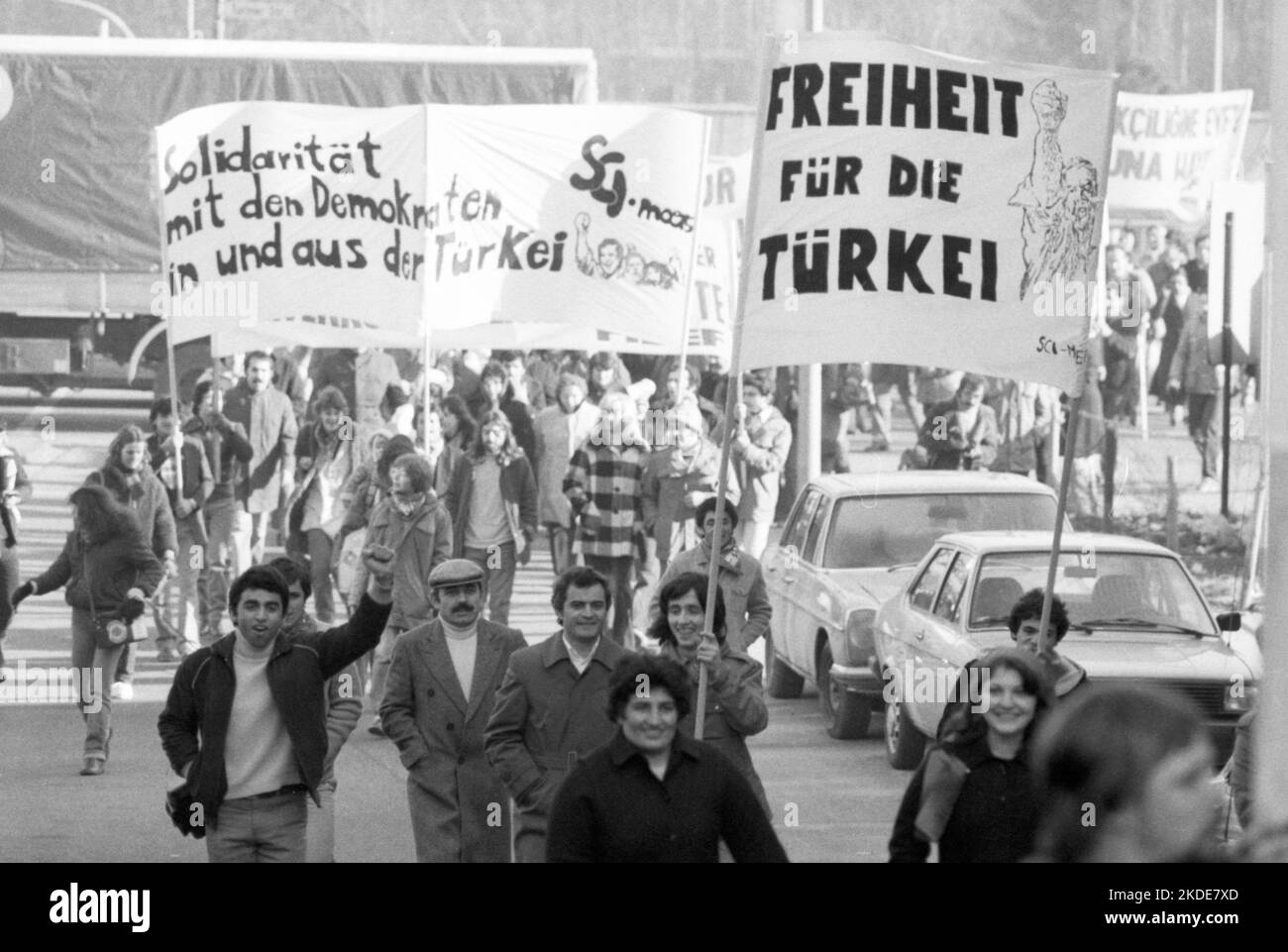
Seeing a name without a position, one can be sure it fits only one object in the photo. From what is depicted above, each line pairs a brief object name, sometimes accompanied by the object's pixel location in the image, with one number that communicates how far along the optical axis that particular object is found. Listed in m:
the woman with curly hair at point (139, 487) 13.23
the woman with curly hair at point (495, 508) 14.57
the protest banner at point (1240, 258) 16.23
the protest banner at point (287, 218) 14.75
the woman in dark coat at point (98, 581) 11.62
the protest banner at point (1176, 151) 27.20
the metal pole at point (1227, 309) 16.48
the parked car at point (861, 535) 13.45
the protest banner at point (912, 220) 8.66
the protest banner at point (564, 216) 15.23
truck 24.67
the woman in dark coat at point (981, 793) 5.63
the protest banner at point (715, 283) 20.11
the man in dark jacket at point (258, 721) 7.00
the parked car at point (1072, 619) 10.87
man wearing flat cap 7.77
